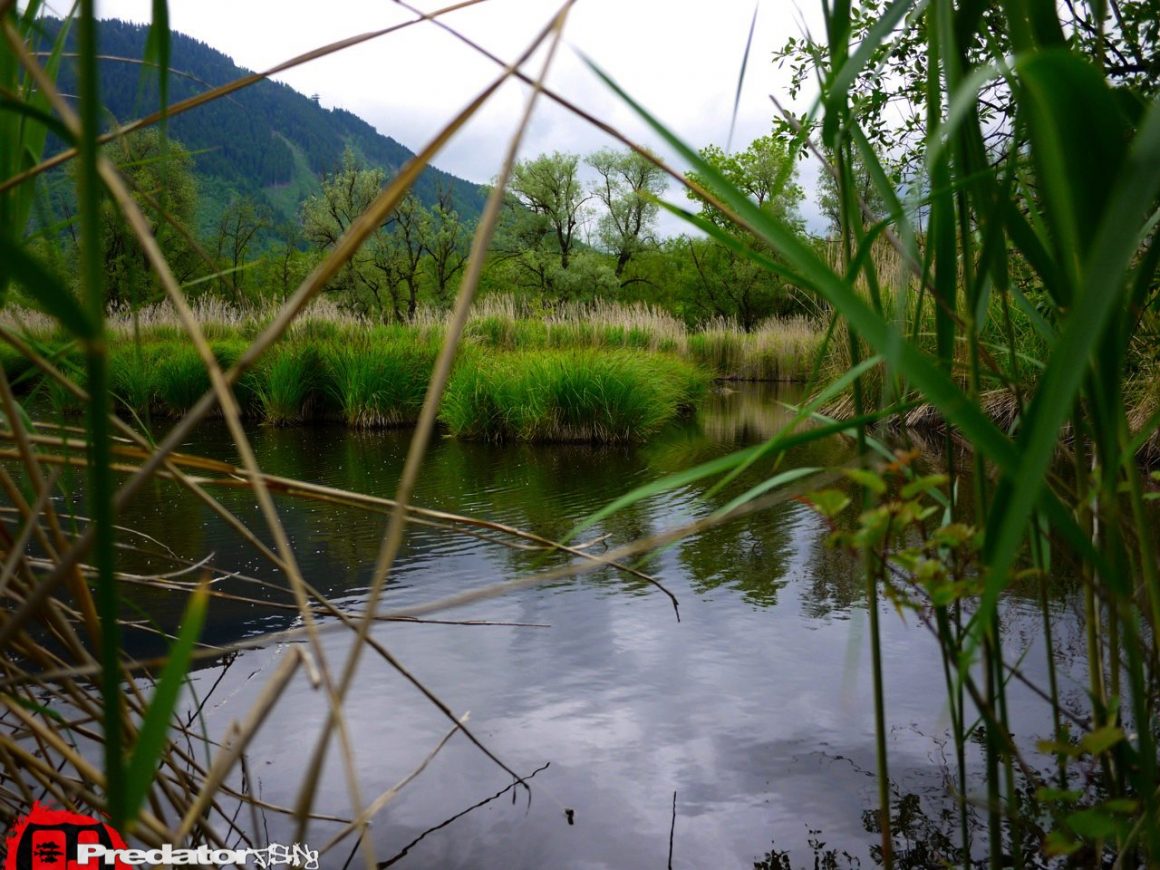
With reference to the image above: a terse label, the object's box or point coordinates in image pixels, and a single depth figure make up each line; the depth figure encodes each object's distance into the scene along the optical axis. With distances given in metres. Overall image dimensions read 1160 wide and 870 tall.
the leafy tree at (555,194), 34.91
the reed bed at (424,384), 6.86
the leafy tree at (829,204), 33.88
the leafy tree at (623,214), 36.59
